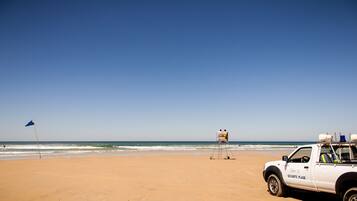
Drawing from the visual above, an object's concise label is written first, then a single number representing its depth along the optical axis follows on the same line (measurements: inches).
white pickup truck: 277.4
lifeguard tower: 974.5
